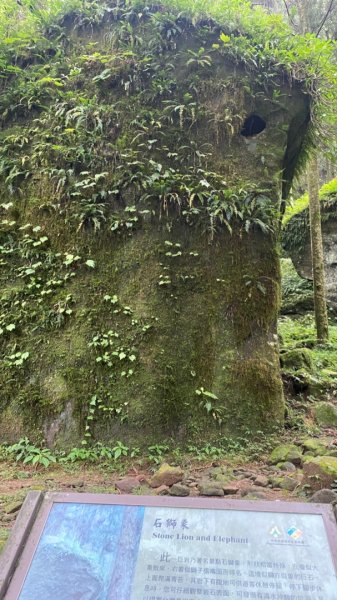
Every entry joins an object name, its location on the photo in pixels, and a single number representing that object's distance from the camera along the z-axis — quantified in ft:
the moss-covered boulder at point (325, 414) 20.84
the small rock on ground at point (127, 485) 14.55
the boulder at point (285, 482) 14.01
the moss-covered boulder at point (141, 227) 18.47
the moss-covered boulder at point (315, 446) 16.92
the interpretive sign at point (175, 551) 6.90
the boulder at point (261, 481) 14.62
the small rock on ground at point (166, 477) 14.58
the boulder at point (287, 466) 15.88
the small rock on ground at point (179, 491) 12.67
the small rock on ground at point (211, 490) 13.14
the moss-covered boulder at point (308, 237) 43.06
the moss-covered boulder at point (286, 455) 16.48
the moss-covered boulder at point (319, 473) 13.26
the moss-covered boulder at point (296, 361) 25.87
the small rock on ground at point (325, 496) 11.63
